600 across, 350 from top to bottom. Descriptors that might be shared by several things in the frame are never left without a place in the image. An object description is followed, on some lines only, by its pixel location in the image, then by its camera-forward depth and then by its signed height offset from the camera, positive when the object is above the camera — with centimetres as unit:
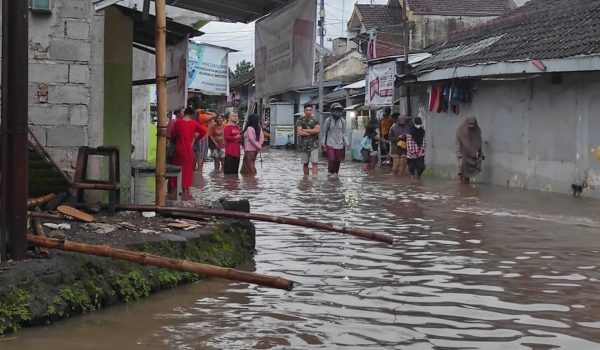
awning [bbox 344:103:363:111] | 3149 +124
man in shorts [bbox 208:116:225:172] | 2067 -10
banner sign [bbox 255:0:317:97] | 896 +106
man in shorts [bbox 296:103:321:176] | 1831 -3
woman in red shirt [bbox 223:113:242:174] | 1803 -20
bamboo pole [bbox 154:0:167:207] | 771 +35
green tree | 8382 +748
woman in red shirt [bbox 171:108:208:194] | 1227 -5
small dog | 1415 -82
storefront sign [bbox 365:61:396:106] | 2403 +170
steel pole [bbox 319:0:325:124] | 3247 +382
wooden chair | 753 -41
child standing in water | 2281 -35
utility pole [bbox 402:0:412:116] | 2302 +131
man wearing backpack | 1848 +2
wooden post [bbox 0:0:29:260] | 548 +4
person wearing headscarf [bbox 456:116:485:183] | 1709 -15
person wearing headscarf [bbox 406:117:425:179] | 1864 -18
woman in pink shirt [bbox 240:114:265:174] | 1862 -5
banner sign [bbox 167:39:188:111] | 1101 +93
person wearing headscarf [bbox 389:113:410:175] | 1964 -10
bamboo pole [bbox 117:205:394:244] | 701 -73
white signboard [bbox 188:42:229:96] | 2640 +227
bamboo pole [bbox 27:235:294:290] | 478 -82
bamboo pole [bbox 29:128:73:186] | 799 -24
